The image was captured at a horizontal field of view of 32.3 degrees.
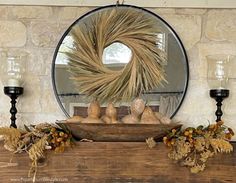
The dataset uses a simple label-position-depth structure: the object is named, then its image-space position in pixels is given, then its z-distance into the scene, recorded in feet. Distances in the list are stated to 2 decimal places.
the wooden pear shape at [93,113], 7.06
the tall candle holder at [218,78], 7.75
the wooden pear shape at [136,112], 7.16
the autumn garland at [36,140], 6.69
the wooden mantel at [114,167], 6.83
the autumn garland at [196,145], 6.80
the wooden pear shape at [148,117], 7.10
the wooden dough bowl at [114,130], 6.89
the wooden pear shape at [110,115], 7.15
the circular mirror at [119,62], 7.77
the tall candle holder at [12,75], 7.56
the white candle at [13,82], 7.57
